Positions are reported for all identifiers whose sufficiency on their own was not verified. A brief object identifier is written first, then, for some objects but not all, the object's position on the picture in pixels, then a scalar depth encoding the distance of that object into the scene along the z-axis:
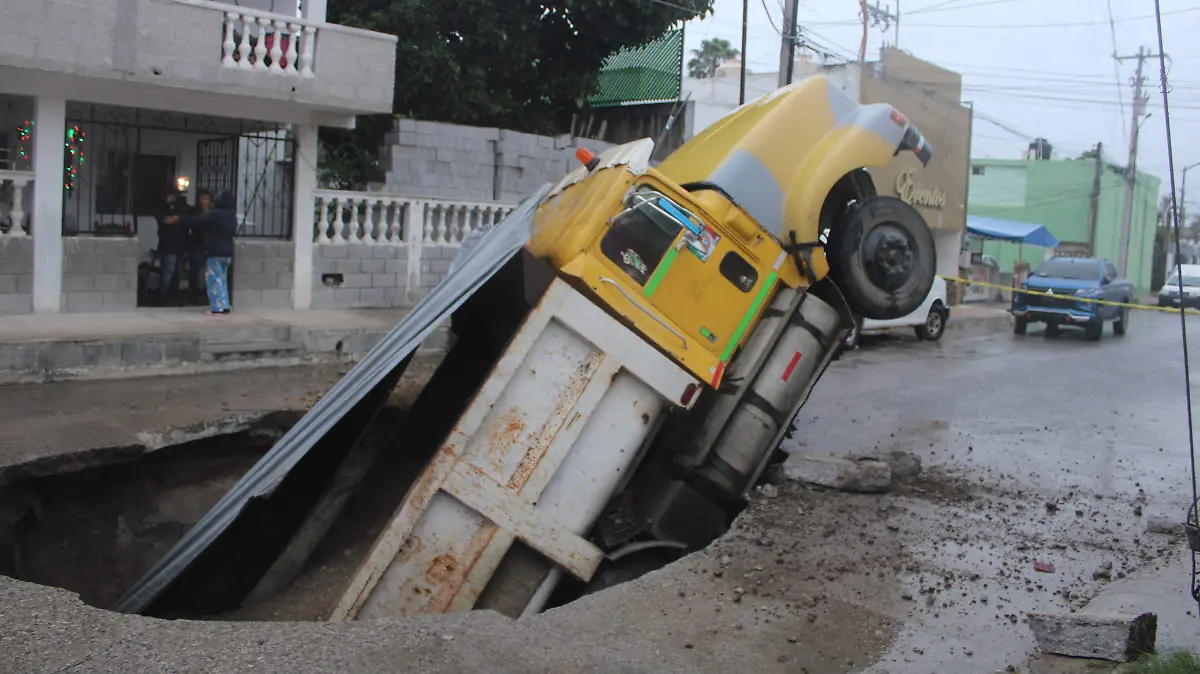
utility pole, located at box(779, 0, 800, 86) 17.31
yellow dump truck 5.12
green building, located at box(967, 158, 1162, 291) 41.75
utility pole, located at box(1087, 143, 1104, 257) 39.00
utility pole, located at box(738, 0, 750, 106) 17.44
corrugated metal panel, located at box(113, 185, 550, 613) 5.41
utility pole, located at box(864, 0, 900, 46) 28.72
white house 10.75
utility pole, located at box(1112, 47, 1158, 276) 34.31
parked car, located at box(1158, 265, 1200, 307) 25.88
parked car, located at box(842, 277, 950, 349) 17.75
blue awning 29.72
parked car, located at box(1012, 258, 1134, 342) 19.50
